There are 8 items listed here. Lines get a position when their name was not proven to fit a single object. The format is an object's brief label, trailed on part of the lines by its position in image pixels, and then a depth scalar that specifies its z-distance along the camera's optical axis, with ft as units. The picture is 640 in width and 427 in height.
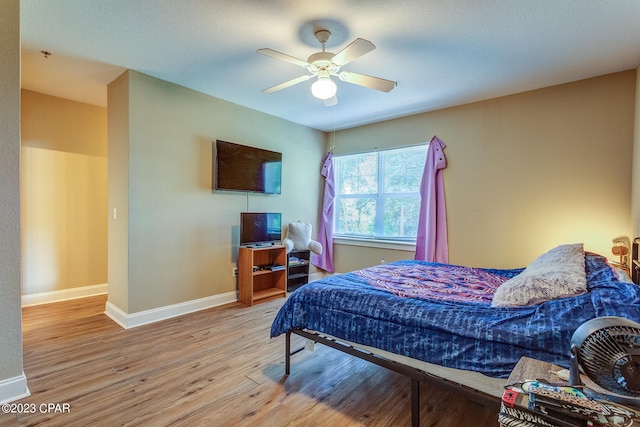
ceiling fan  6.62
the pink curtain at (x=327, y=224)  16.35
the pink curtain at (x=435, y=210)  12.64
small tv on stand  12.62
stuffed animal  14.44
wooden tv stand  12.35
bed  4.42
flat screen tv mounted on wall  11.99
